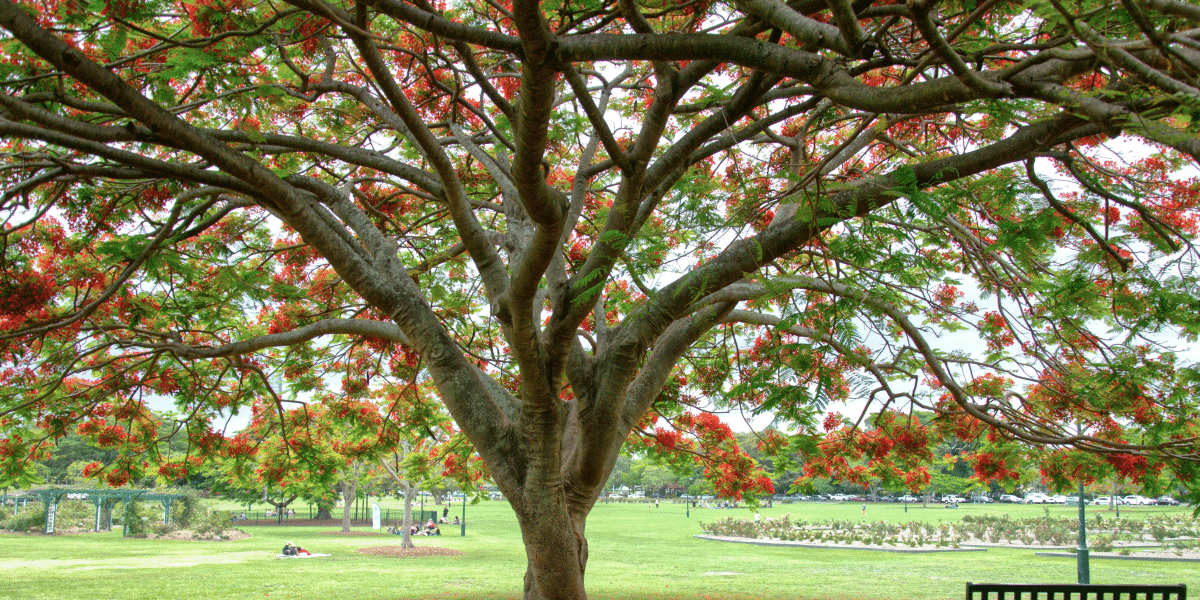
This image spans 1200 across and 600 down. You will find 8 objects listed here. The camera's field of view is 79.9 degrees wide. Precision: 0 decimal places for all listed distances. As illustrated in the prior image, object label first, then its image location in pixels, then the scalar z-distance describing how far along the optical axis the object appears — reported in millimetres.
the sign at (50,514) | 26156
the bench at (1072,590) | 5531
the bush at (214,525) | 26688
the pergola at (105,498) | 24703
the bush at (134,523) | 26312
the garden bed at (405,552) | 20178
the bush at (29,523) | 27031
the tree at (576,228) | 2730
